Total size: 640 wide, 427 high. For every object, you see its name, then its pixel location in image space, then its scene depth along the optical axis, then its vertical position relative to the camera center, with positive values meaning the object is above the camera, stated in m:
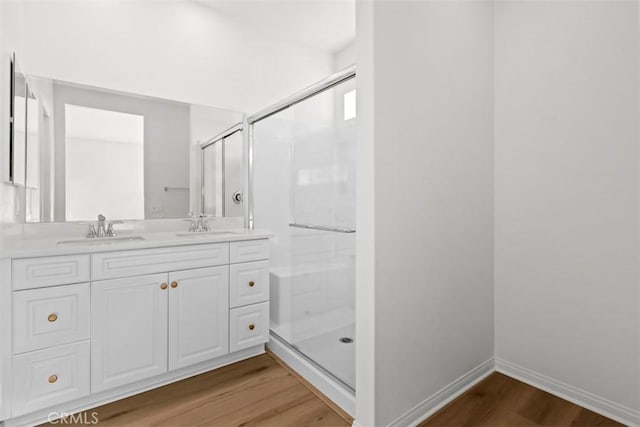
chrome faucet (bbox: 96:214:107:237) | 1.99 -0.08
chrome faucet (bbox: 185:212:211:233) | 2.37 -0.07
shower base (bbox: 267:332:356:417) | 1.66 -0.89
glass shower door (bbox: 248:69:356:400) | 1.94 +0.00
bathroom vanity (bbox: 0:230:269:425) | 1.43 -0.53
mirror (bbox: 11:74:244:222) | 1.88 +0.38
